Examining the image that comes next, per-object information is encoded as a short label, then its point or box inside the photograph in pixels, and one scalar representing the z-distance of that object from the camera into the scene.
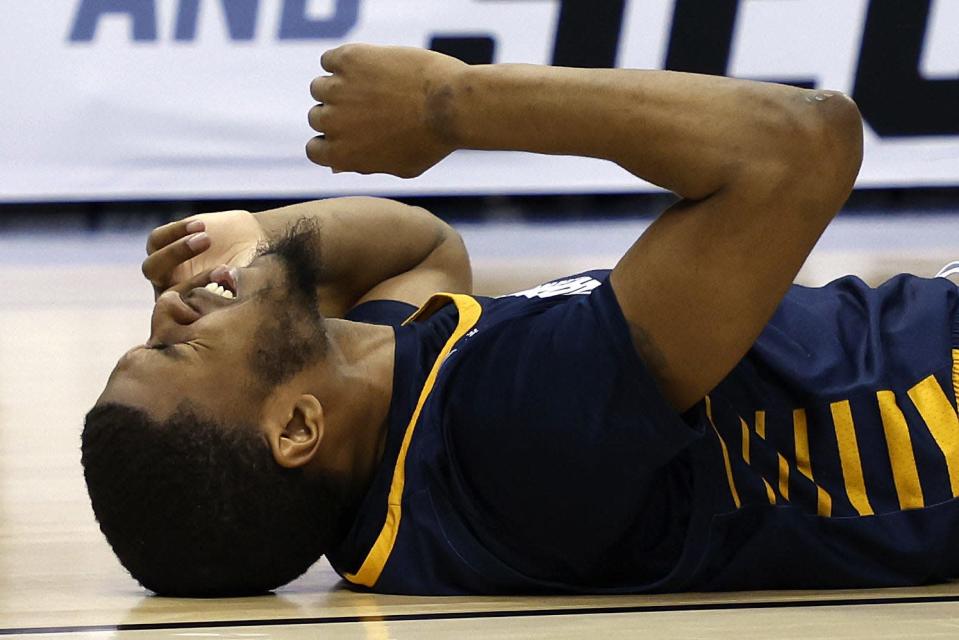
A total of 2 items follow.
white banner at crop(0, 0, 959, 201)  14.28
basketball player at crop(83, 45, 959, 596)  6.11
